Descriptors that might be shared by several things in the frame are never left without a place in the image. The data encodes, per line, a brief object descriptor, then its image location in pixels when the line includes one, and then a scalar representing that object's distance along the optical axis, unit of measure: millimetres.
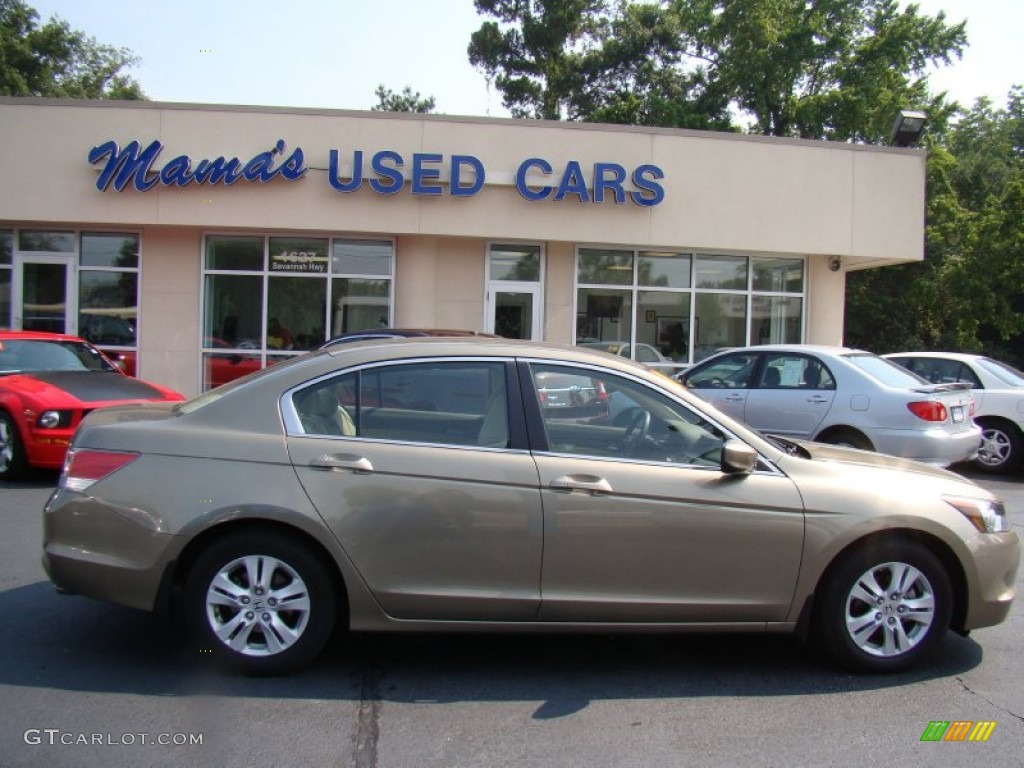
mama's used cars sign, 14125
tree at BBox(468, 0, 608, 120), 33769
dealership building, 14281
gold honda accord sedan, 4035
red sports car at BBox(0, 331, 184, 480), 8609
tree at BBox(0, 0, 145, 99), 33000
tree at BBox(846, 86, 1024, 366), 23859
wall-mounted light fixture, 16000
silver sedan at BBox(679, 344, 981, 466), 8375
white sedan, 10461
